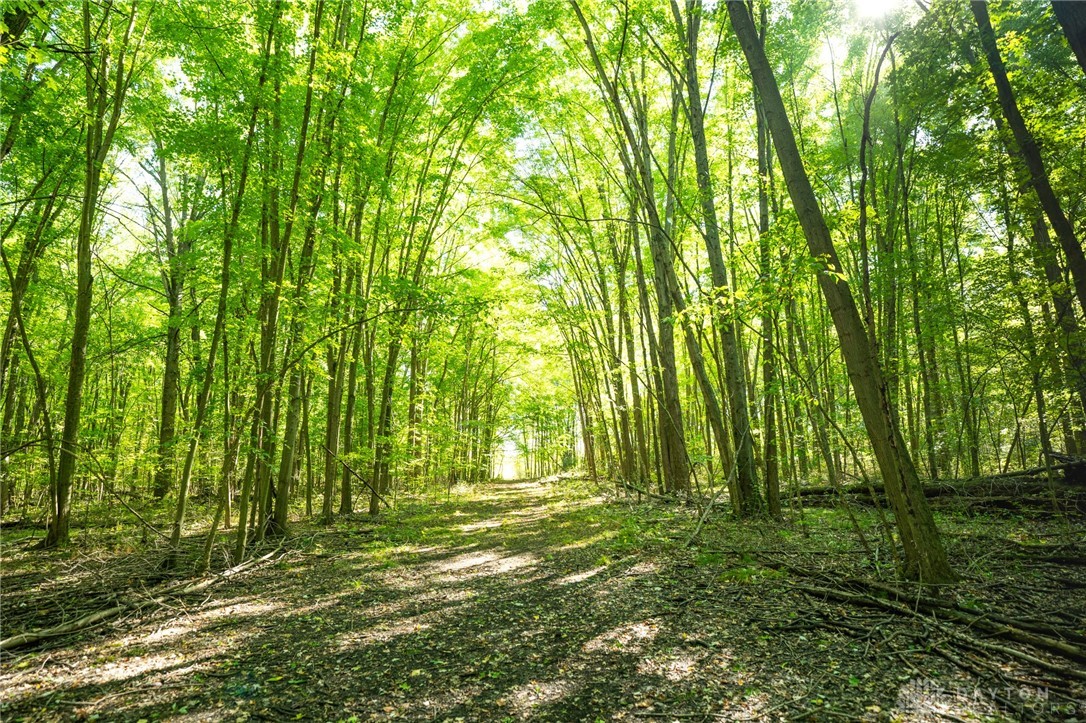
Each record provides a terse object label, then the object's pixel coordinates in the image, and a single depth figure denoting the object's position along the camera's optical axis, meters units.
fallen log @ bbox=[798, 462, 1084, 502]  7.08
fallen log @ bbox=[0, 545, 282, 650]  3.83
